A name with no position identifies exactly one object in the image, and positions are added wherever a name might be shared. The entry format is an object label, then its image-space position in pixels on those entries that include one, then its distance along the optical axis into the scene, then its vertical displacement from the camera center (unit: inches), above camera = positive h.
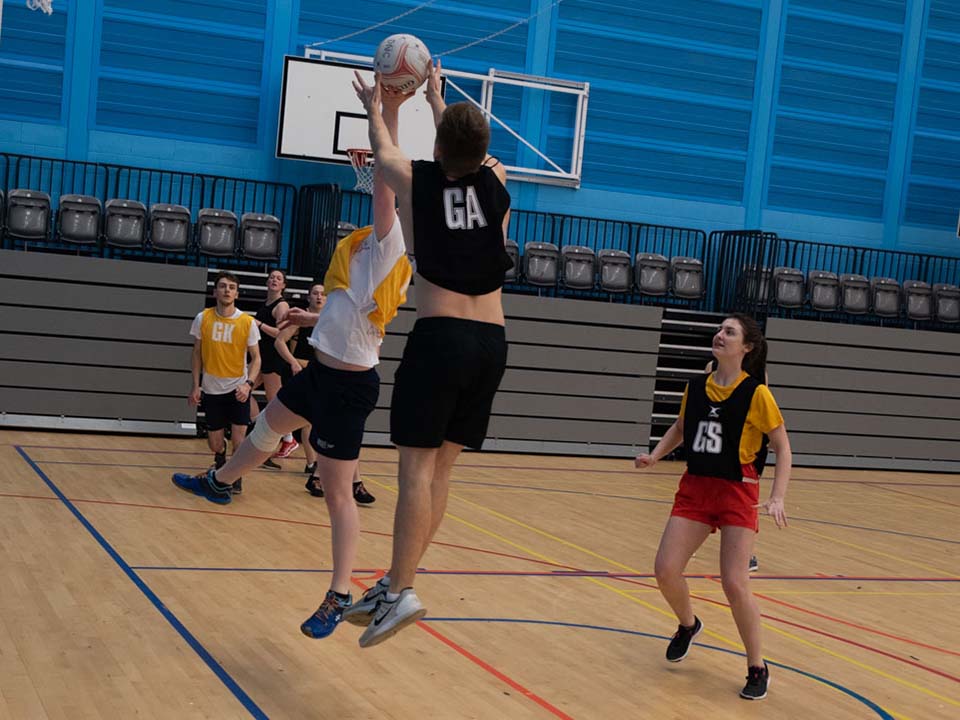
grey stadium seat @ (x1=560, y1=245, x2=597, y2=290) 588.7 +12.2
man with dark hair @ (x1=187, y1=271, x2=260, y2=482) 376.5 -34.2
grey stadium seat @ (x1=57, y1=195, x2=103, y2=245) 506.0 +10.7
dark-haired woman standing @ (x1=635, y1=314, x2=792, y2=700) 197.9 -29.8
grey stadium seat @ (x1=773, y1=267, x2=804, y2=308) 624.4 +13.3
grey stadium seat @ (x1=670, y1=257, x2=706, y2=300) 616.4 +13.3
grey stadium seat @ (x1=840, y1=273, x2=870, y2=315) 641.0 +13.2
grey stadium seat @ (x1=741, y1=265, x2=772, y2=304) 606.9 +14.4
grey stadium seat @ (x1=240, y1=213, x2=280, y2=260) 538.6 +12.1
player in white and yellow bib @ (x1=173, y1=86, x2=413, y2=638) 187.0 -18.6
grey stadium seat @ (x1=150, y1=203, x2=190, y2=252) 517.0 +11.8
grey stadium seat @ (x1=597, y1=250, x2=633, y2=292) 600.1 +12.9
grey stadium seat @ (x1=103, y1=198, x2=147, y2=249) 511.8 +11.2
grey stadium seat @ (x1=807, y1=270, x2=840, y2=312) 636.1 +13.0
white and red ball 166.9 +30.9
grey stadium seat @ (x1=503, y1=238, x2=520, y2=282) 558.5 +14.1
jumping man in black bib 152.3 -4.9
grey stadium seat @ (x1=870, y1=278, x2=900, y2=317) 647.1 +12.4
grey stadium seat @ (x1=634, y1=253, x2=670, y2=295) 607.5 +12.8
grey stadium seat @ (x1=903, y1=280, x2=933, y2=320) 653.3 +13.5
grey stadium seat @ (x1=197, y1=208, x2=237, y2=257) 529.7 +11.8
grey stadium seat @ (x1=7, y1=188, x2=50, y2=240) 495.2 +10.7
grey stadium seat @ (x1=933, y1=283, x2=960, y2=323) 660.1 +13.3
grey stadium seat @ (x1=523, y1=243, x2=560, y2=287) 581.6 +12.7
